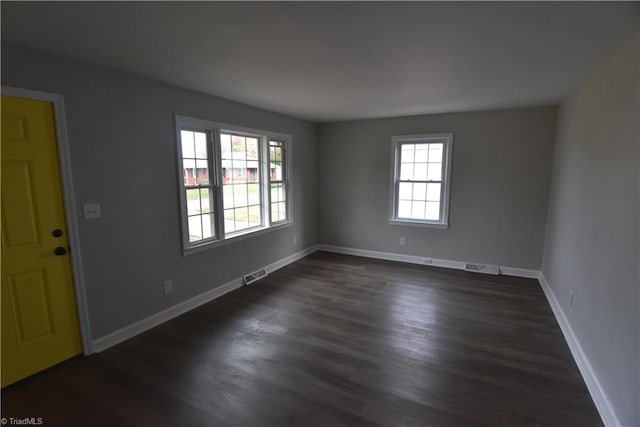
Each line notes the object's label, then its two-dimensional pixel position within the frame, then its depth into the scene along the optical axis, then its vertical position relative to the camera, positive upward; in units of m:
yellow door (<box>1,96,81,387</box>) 2.11 -0.53
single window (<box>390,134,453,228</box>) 4.73 -0.06
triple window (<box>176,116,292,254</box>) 3.34 -0.08
